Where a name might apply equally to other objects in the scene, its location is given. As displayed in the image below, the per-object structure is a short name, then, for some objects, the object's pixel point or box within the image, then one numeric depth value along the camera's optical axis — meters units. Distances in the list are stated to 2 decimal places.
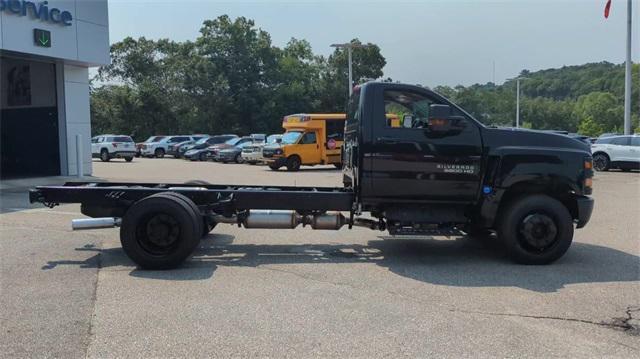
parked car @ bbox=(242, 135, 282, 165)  29.28
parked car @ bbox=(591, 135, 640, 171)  24.11
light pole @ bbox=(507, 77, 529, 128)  64.62
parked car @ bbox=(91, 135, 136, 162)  34.94
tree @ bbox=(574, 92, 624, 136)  92.62
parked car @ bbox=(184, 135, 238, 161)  36.06
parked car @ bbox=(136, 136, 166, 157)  43.00
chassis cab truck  7.04
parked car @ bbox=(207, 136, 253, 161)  34.34
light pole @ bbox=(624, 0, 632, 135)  32.22
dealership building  19.19
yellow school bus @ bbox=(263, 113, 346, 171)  25.28
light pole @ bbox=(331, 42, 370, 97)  38.52
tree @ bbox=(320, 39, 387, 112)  67.12
